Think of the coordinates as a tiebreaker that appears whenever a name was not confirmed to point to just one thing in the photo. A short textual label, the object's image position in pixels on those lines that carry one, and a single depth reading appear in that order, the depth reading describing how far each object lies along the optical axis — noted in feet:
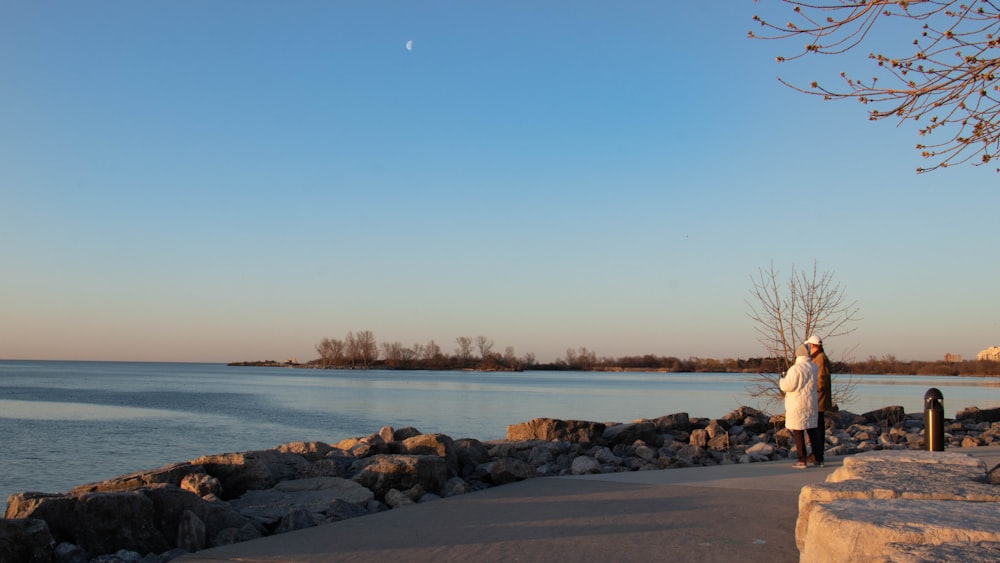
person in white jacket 33.53
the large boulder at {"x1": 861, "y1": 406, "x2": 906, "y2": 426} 62.29
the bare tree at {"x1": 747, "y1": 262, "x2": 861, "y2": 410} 59.57
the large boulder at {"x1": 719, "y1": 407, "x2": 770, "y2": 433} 55.83
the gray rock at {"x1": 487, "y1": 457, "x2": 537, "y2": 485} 31.35
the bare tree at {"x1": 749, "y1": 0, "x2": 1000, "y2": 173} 17.60
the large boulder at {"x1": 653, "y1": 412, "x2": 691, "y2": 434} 52.49
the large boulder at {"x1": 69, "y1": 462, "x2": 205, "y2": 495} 26.99
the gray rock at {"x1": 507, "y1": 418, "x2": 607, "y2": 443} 45.88
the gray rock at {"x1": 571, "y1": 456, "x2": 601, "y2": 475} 36.96
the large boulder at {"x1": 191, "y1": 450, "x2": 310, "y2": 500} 28.89
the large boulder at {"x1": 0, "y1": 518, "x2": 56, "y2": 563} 18.66
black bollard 34.24
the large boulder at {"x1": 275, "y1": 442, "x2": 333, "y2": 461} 35.81
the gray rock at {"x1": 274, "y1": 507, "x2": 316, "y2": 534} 23.02
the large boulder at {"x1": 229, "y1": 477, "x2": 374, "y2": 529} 24.89
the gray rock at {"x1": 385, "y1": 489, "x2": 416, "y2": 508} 27.43
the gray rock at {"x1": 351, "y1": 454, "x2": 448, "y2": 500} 29.19
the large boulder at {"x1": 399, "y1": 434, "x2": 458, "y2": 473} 33.42
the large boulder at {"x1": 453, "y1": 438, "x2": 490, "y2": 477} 34.27
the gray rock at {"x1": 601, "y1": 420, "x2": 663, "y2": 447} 46.60
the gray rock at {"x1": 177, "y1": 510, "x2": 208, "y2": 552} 21.35
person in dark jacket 34.63
